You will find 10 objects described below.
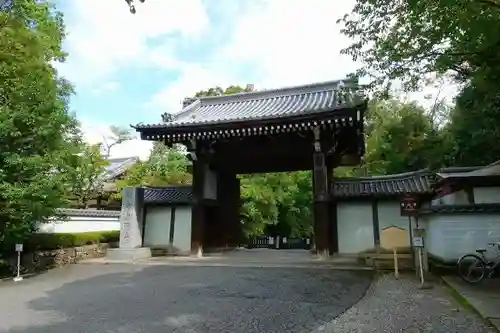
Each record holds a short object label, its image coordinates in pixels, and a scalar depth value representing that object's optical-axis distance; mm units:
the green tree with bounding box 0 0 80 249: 9000
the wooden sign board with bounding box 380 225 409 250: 9273
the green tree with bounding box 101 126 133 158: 34000
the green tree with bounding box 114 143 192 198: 22469
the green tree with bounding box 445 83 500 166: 11226
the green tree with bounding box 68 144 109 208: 19938
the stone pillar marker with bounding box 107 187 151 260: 12953
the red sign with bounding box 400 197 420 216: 8617
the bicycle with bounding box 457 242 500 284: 7336
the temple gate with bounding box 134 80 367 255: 11961
